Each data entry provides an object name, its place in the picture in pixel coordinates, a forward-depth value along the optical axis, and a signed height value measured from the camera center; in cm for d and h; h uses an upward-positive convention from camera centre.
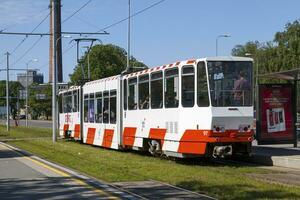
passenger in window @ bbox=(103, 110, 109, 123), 2499 +11
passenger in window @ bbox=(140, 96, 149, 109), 2075 +47
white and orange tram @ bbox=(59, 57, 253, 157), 1747 +28
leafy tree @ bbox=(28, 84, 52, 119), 12497 +405
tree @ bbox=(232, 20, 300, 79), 8062 +906
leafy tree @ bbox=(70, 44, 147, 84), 9509 +908
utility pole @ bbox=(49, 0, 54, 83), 8508 +915
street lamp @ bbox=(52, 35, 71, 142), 3272 +129
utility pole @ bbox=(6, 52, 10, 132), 5898 +509
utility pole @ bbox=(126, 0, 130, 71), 4437 +541
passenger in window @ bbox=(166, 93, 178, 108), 1858 +52
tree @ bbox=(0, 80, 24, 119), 16662 +806
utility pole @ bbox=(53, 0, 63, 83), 7205 +687
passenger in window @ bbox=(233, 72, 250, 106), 1777 +83
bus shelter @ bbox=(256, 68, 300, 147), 2005 +15
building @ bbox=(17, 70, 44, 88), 14512 +988
